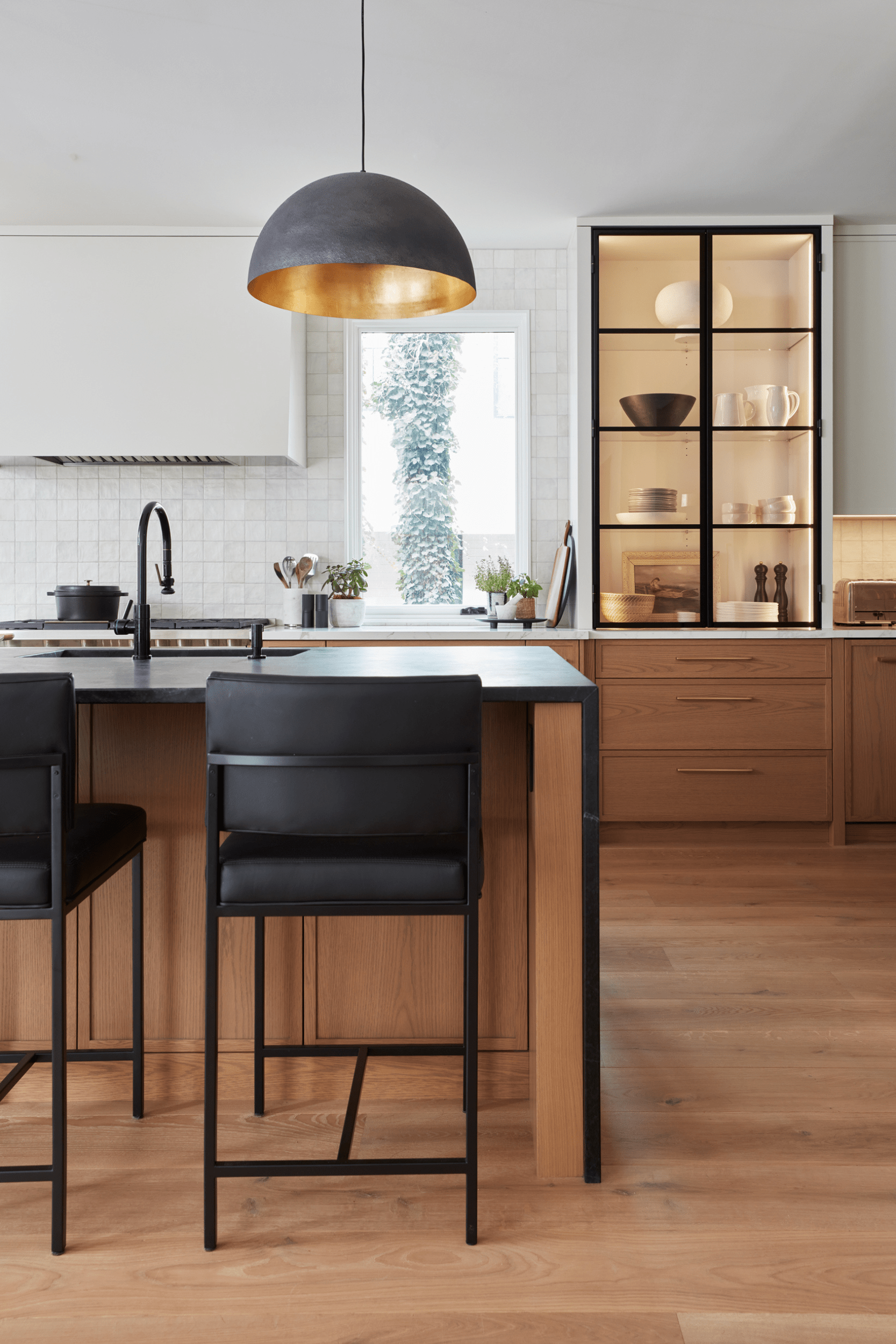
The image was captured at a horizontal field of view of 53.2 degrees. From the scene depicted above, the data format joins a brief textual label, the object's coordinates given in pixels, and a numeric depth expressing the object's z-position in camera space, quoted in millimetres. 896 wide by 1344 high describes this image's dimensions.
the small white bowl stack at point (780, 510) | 3893
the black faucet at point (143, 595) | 2078
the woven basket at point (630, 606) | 3873
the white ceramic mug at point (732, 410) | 3855
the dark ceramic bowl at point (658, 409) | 3854
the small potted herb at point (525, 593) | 3994
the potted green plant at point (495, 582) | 4039
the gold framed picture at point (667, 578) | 3930
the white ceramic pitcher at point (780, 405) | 3826
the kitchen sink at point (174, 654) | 2344
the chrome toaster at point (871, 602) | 3945
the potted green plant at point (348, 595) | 3982
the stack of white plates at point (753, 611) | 3883
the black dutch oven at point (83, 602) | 3842
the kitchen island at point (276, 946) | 1851
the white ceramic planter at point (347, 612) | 3979
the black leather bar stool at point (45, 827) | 1299
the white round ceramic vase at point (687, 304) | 3834
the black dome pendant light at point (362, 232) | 1670
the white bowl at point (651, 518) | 3902
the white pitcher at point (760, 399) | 3836
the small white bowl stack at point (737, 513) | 3900
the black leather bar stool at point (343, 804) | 1272
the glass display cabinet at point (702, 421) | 3852
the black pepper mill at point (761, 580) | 3979
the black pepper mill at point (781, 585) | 3975
